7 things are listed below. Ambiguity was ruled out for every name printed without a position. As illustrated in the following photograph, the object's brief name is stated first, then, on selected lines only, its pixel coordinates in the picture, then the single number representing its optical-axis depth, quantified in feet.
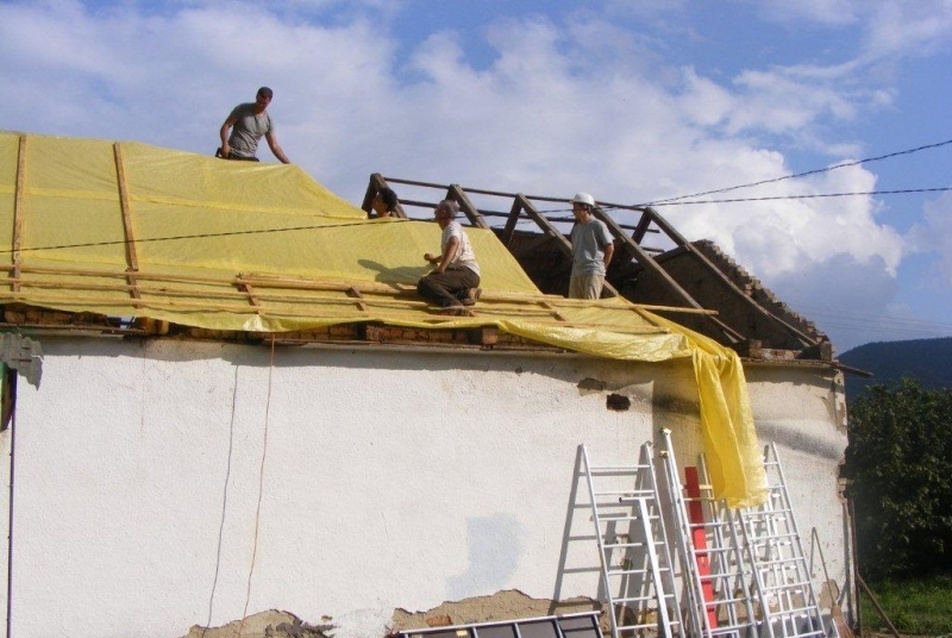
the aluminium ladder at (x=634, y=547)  23.38
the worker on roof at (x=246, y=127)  30.71
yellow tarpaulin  20.57
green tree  43.73
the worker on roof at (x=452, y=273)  23.87
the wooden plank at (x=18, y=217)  19.80
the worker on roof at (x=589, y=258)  28.81
